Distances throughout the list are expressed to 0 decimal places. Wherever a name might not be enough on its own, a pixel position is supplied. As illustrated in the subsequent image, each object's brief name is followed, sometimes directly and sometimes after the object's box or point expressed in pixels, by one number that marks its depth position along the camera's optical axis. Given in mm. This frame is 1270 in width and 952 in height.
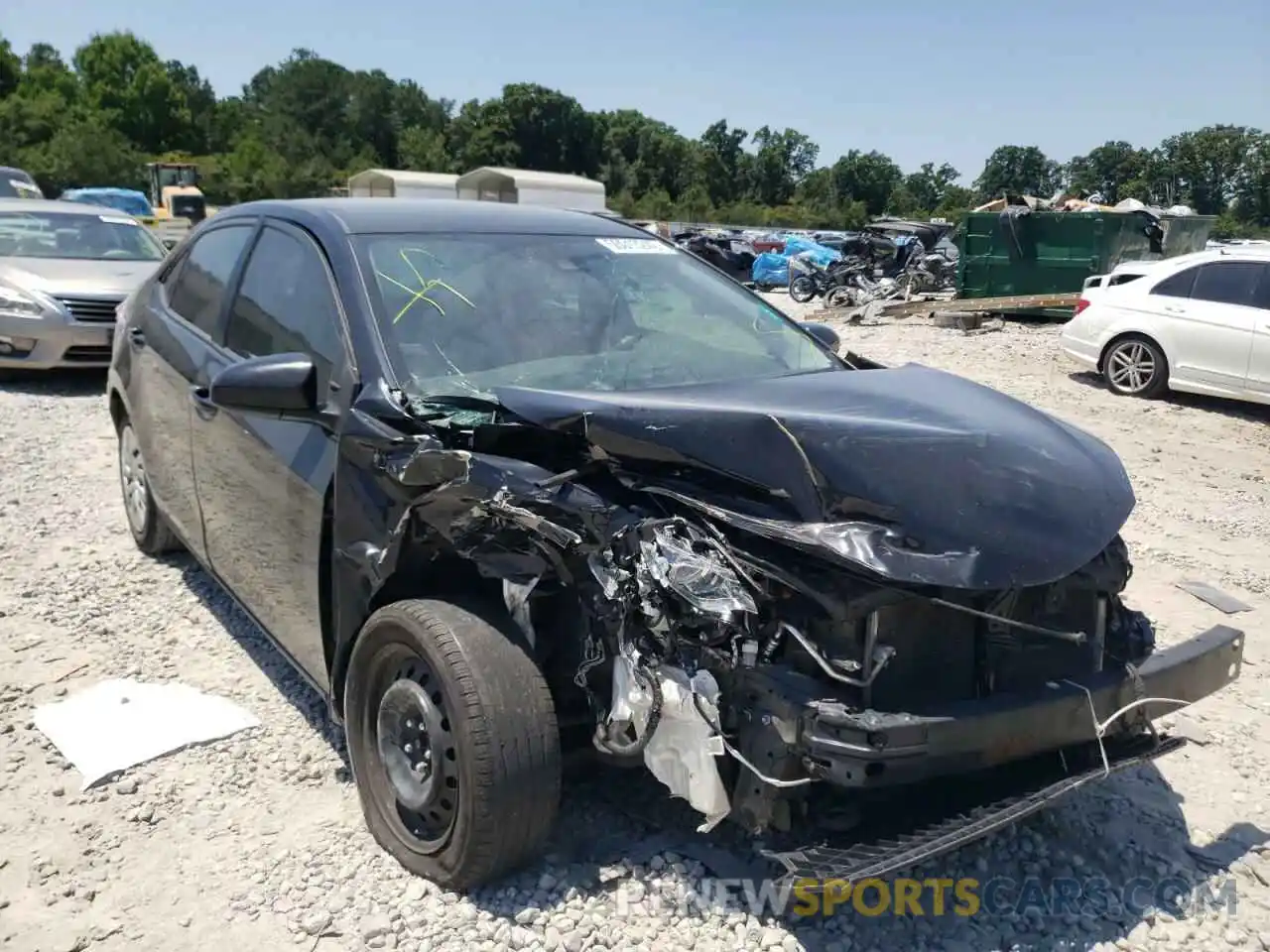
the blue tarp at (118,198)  31672
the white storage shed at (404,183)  35000
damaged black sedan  2311
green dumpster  16125
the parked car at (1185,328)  9750
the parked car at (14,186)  22141
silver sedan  9125
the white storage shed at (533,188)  33094
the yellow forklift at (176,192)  35375
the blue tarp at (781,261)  23609
